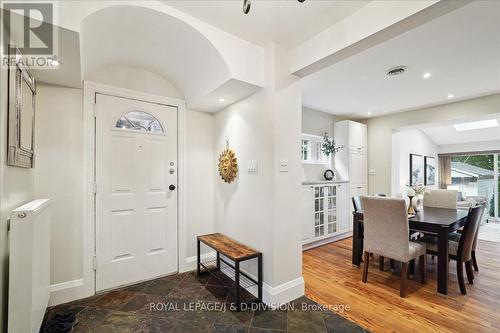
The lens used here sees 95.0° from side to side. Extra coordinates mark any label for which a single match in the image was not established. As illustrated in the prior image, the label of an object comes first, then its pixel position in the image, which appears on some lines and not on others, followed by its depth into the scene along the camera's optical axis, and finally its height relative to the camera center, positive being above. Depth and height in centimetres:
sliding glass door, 578 -29
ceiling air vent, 272 +118
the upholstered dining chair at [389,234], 220 -68
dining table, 221 -63
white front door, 231 -25
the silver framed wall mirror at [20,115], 139 +36
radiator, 129 -59
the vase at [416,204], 297 -48
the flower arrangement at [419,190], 311 -31
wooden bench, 205 -86
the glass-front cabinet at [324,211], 356 -74
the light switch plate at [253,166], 227 +1
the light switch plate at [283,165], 211 +2
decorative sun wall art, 258 +3
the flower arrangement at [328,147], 437 +40
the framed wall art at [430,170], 609 -8
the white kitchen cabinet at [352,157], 448 +20
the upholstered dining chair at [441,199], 330 -47
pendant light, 109 +78
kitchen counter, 354 -25
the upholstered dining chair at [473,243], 252 -83
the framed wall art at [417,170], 545 -7
